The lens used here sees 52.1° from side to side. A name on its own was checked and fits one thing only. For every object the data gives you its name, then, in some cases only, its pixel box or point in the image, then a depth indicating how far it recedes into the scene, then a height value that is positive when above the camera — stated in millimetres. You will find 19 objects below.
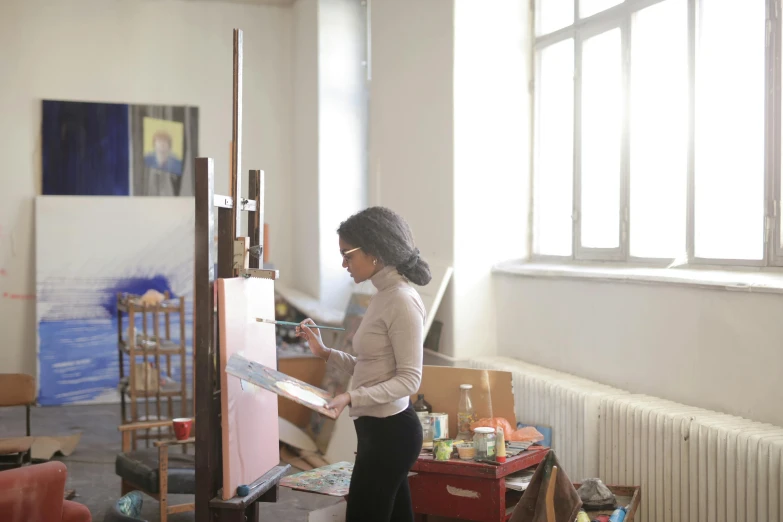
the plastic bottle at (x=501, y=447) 3575 -887
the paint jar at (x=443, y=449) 3625 -913
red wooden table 3482 -1064
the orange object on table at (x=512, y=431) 3999 -932
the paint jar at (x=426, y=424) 3992 -882
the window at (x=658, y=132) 3633 +612
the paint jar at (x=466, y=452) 3625 -921
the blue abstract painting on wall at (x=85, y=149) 7625 +971
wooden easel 2734 -425
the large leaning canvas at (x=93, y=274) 7500 -237
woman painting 2619 -389
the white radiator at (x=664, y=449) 3045 -875
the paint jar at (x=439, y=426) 4027 -897
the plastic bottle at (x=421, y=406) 4289 -849
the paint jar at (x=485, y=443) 3570 -871
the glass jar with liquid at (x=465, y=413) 4195 -865
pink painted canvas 2779 -531
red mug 4277 -956
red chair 2680 -835
